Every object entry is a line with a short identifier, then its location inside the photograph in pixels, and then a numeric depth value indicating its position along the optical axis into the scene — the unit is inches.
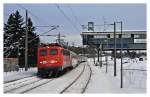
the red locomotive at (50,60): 1128.8
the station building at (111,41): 1454.5
